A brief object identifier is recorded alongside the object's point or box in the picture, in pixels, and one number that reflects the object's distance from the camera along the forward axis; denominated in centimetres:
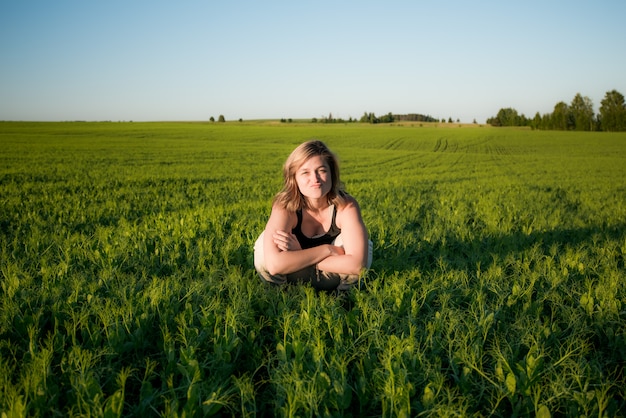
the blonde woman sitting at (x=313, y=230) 338
